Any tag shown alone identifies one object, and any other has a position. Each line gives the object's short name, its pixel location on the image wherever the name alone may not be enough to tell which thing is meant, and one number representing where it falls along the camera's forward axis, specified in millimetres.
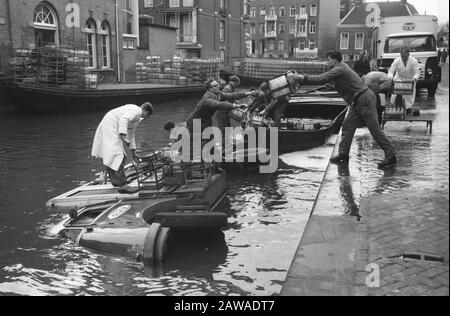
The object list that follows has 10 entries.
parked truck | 21000
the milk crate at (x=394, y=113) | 11289
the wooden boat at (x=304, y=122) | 11325
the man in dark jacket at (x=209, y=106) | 9380
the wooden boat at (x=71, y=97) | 19438
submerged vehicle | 5617
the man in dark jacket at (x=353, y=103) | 8312
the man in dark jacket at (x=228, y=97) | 10352
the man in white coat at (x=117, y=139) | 7348
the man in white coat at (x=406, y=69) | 11914
